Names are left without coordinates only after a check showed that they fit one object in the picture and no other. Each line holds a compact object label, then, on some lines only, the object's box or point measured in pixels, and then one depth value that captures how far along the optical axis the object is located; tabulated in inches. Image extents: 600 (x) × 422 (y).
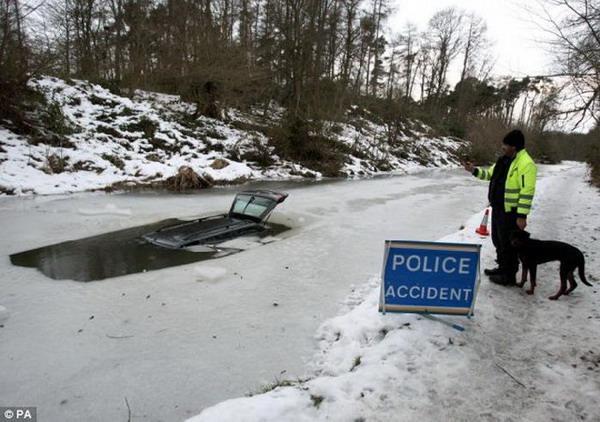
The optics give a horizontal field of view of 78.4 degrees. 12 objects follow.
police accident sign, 146.3
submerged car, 261.6
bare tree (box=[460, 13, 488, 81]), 1657.6
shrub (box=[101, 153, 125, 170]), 534.0
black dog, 167.9
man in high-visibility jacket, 168.4
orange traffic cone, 296.4
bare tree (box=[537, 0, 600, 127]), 310.2
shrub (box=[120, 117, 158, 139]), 637.3
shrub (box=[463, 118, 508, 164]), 1338.6
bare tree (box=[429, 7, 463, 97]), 1653.5
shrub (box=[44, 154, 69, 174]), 463.4
